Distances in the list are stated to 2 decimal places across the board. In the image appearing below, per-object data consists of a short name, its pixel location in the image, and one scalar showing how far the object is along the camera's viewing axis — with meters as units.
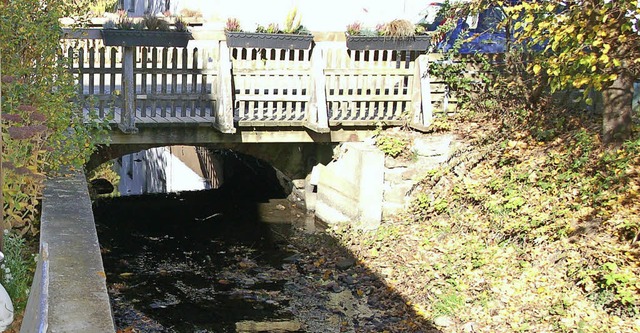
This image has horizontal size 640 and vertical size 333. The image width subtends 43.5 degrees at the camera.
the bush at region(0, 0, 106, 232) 5.62
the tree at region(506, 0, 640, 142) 7.65
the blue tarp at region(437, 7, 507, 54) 12.68
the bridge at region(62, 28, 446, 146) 11.10
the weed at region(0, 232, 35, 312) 4.65
